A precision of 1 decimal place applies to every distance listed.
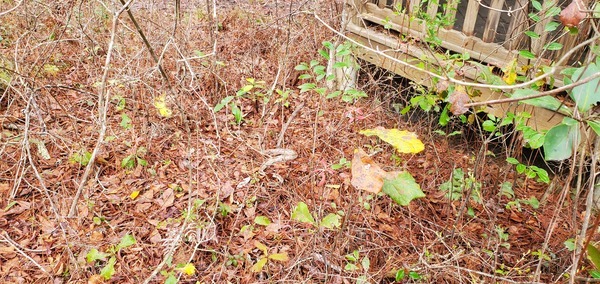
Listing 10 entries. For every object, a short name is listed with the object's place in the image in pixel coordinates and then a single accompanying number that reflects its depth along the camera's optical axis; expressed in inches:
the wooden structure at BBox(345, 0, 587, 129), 109.5
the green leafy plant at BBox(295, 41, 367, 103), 119.7
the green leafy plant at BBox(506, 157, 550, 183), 91.7
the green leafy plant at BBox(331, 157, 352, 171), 109.3
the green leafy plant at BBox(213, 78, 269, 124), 154.6
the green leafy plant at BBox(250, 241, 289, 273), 92.4
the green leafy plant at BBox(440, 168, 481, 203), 108.2
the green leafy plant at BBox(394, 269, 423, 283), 88.3
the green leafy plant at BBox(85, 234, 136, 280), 90.5
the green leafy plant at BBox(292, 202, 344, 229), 84.2
